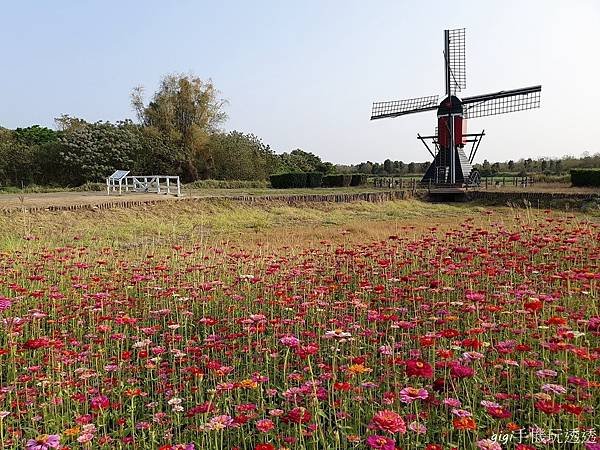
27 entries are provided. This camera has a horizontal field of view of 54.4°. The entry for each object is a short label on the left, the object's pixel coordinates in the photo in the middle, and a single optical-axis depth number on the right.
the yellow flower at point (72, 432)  1.83
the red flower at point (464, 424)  1.60
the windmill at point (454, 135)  25.39
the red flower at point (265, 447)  1.56
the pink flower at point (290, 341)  2.25
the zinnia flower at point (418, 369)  1.78
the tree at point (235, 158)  34.06
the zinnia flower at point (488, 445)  1.65
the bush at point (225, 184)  27.58
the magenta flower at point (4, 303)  3.05
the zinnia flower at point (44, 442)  1.75
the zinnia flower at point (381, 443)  1.46
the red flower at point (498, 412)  1.75
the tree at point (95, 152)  29.16
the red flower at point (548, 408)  1.68
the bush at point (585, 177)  24.67
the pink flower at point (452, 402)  1.85
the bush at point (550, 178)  29.96
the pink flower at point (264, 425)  1.75
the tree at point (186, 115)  34.31
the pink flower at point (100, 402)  2.05
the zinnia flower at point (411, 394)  1.74
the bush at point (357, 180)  30.83
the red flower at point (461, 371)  1.75
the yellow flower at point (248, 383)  1.96
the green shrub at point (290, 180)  29.39
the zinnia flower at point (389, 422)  1.49
